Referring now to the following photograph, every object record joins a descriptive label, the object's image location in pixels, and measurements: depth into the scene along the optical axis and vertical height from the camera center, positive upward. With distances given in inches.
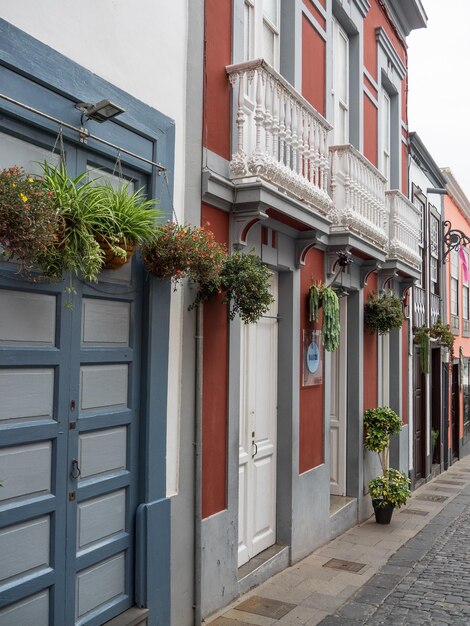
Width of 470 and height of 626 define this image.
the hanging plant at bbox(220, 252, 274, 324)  210.7 +24.6
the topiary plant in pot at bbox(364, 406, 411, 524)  364.2 -64.1
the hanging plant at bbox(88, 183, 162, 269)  158.7 +34.2
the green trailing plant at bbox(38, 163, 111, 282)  147.3 +30.3
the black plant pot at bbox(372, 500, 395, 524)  368.5 -84.2
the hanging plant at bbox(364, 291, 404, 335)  392.2 +28.8
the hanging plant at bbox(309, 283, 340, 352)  305.6 +24.3
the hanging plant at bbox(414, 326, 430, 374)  521.6 +15.6
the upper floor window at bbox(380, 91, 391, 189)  468.3 +166.4
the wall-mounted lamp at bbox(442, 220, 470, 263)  638.3 +122.3
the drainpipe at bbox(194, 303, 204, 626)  209.2 -38.0
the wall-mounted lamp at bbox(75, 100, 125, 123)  162.9 +62.5
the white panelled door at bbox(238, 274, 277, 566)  262.5 -31.5
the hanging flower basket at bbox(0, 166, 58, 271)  123.7 +27.4
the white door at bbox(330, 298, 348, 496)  378.3 -29.7
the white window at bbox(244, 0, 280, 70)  267.1 +140.3
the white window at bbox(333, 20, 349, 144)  372.8 +162.7
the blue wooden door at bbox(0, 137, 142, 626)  147.9 -21.7
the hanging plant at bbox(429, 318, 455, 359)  572.1 +25.8
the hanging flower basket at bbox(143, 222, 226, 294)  180.7 +29.8
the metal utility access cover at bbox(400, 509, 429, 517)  412.5 -94.6
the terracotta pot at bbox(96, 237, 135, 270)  161.6 +26.3
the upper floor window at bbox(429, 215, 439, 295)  628.7 +108.3
